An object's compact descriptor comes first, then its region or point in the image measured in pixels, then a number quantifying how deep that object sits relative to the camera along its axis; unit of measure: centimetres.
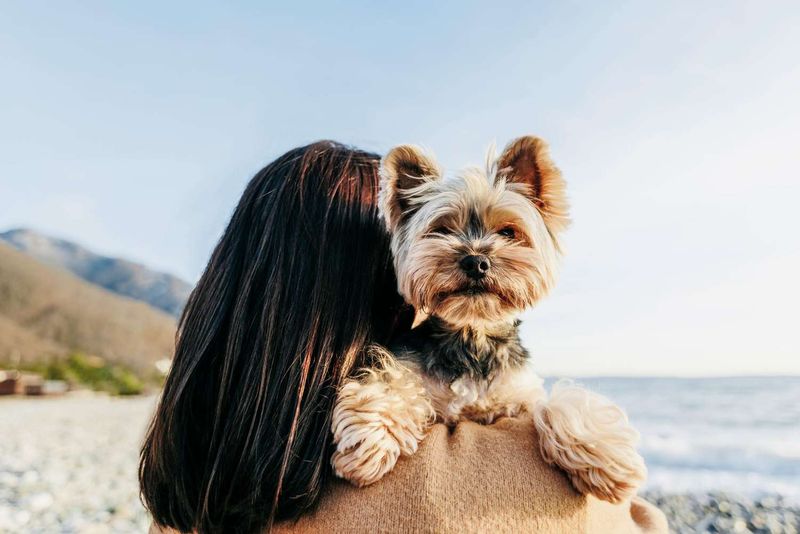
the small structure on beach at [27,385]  4103
